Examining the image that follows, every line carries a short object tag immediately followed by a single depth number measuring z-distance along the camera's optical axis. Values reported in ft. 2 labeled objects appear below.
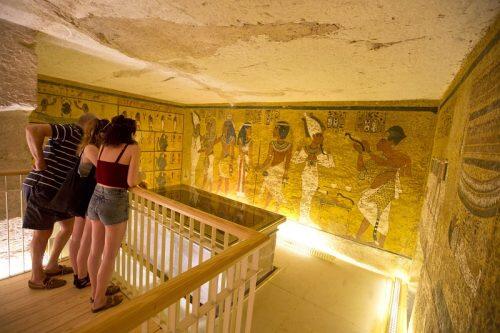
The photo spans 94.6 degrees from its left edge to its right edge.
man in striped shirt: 6.17
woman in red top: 5.59
